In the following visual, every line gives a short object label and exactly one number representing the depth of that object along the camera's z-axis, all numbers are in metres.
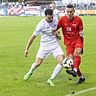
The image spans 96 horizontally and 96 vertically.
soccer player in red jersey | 12.12
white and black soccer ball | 11.68
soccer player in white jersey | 12.11
